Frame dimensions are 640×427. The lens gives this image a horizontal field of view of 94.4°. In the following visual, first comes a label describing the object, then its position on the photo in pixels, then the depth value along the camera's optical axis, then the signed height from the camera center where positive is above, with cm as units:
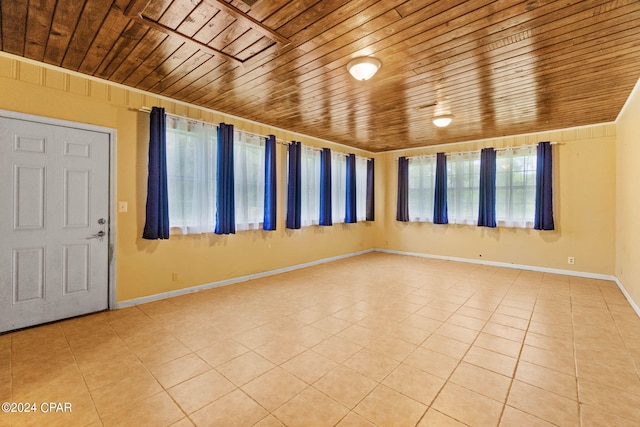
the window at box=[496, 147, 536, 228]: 569 +56
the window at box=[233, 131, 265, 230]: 480 +57
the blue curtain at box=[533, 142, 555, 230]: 542 +48
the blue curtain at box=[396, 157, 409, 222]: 730 +65
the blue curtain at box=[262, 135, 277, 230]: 512 +46
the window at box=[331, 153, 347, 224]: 665 +63
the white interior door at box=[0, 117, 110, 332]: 296 -11
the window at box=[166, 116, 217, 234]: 405 +54
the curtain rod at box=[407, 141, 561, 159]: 565 +136
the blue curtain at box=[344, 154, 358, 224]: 695 +47
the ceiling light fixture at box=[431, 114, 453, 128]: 459 +148
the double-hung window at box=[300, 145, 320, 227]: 594 +58
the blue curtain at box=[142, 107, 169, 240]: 378 +40
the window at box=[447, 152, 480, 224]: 639 +61
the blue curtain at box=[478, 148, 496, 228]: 604 +53
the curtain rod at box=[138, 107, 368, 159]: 378 +133
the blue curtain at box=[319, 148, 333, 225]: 623 +50
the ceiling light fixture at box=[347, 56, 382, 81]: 282 +143
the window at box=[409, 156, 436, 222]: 700 +66
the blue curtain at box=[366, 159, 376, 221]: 762 +57
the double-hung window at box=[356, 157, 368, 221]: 742 +64
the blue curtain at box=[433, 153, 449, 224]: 671 +51
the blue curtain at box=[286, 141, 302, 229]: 557 +42
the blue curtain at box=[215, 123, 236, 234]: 448 +45
